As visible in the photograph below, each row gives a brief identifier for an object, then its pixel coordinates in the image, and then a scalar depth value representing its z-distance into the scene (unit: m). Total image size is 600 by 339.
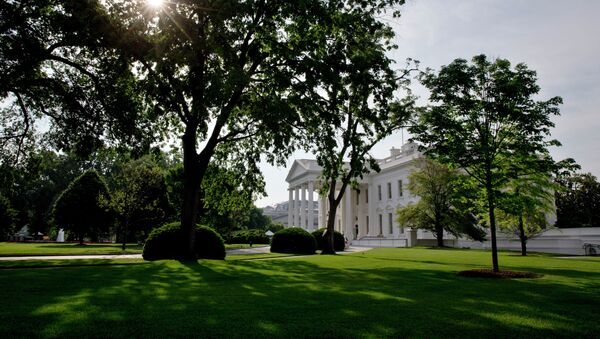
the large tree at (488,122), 12.35
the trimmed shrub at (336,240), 33.98
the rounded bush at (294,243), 28.55
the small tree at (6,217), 41.94
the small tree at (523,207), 13.15
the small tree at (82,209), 43.50
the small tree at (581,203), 54.25
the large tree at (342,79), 13.83
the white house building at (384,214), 35.75
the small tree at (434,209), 38.09
